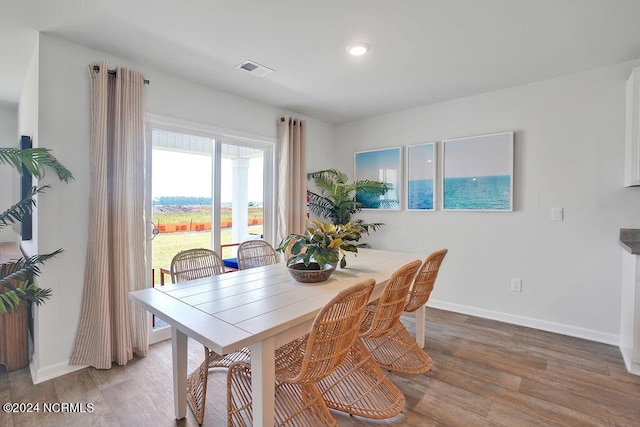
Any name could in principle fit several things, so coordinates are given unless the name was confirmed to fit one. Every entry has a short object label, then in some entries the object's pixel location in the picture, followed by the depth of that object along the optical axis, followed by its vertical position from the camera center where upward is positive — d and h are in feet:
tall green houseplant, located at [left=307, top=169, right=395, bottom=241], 13.08 +0.71
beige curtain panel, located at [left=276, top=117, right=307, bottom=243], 12.36 +1.36
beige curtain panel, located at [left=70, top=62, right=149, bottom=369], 7.55 -0.41
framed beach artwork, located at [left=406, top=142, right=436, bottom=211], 12.03 +1.41
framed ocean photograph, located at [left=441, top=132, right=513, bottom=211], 10.39 +1.37
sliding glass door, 9.33 +0.63
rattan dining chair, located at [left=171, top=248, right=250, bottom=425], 5.93 -1.52
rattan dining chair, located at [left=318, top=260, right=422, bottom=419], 5.79 -3.64
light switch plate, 9.55 -0.06
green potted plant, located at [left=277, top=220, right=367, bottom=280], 6.29 -0.74
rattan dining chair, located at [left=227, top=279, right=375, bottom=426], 4.26 -2.57
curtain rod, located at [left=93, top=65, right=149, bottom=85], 7.61 +3.53
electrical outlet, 10.32 -2.45
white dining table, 4.09 -1.52
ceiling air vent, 8.58 +4.10
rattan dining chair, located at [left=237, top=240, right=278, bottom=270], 8.40 -1.23
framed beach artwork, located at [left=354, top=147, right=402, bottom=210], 12.99 +1.72
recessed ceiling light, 7.55 +4.06
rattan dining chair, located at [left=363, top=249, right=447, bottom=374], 7.02 -3.57
